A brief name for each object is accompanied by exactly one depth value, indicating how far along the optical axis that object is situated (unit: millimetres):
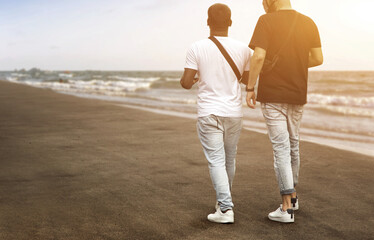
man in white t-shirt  3303
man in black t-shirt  3268
